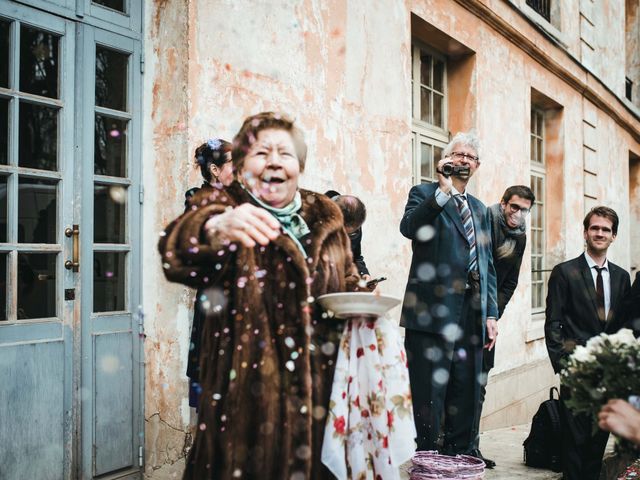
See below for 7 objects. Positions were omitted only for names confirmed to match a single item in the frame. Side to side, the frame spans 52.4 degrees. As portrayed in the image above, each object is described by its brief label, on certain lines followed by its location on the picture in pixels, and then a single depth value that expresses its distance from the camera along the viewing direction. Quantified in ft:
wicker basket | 12.84
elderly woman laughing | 7.55
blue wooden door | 11.67
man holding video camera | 13.93
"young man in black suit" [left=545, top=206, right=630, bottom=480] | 14.49
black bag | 15.44
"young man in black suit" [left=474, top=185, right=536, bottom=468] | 15.70
